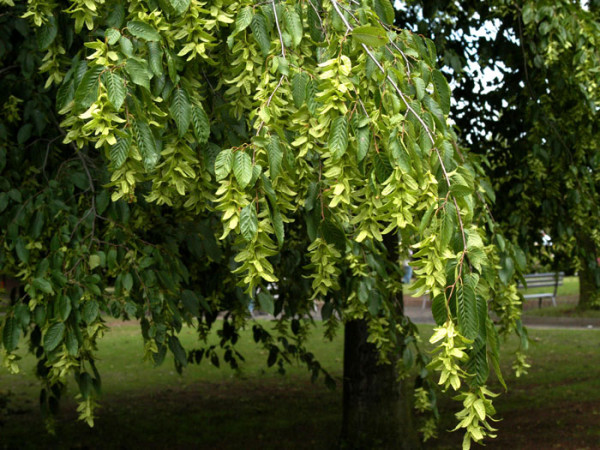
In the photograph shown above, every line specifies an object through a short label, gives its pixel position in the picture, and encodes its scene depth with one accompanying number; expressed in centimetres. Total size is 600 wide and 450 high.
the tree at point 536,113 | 412
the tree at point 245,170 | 187
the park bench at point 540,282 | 1588
